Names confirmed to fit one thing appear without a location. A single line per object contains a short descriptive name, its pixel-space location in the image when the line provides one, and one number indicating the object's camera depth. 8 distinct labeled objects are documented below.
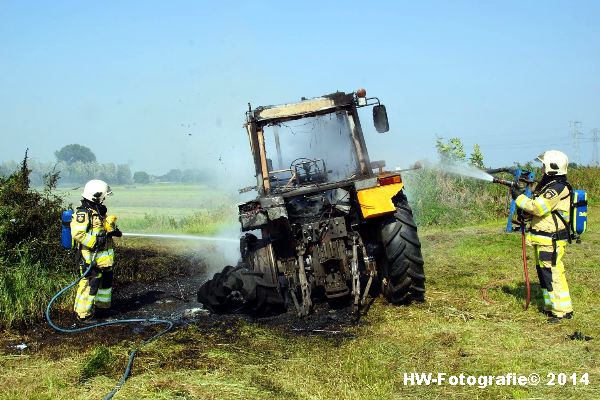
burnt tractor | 6.62
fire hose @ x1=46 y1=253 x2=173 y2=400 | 5.96
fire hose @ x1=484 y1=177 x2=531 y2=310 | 6.39
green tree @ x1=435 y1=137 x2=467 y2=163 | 22.28
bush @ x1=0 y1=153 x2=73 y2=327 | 6.80
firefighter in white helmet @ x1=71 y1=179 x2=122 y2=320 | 6.94
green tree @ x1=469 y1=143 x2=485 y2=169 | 22.80
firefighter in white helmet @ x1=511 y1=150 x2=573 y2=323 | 5.99
